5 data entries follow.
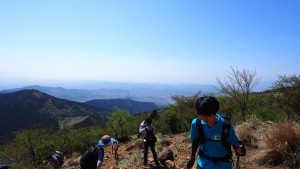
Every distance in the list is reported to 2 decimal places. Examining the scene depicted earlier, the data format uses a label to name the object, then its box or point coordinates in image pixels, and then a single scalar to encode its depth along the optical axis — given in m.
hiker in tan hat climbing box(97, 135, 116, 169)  4.50
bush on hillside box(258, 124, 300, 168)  5.51
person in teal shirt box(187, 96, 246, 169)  2.74
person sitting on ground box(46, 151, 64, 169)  5.57
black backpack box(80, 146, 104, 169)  4.52
